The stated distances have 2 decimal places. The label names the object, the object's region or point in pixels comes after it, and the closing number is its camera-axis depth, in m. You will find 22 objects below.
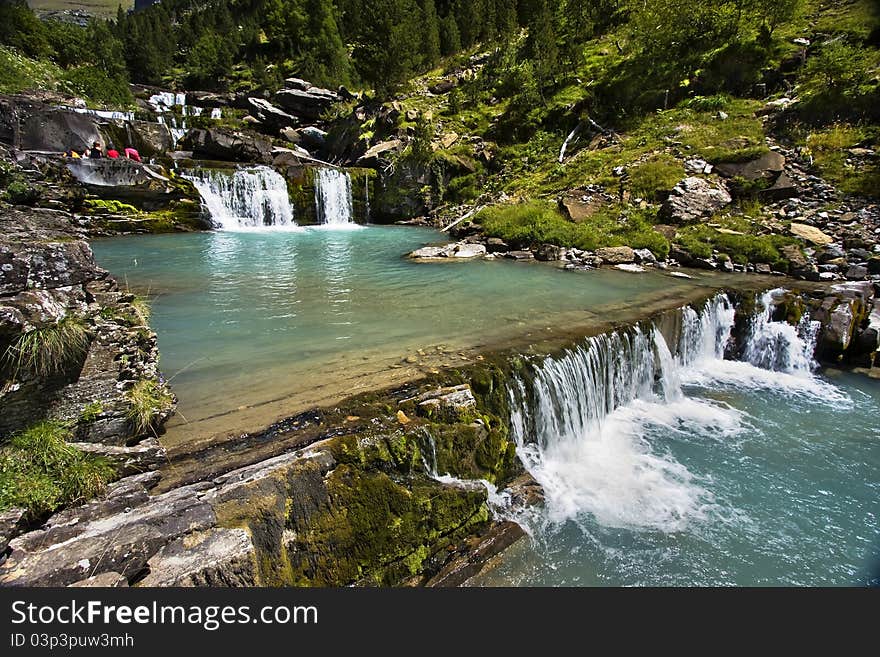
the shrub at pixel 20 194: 8.73
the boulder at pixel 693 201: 17.47
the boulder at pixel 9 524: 2.73
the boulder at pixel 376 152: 30.41
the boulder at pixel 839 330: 10.50
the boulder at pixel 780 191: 17.11
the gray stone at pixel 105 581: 2.53
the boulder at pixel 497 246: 17.31
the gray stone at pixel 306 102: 49.28
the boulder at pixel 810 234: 14.73
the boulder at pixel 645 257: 15.48
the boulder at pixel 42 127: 22.44
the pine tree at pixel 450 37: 58.91
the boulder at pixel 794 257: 13.94
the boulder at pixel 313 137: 42.62
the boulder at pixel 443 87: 45.62
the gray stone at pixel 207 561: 2.70
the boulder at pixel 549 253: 16.30
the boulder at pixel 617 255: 15.30
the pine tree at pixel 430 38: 55.50
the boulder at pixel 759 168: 17.81
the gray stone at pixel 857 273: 12.84
